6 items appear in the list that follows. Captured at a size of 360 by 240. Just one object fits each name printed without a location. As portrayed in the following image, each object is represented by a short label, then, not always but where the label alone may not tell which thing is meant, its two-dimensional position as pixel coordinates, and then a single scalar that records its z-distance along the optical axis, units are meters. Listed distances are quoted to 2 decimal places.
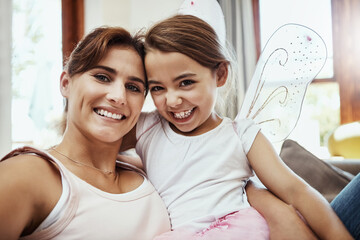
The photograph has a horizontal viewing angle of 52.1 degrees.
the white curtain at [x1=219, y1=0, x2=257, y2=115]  4.84
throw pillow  1.71
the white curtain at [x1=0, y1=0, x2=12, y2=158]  2.65
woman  0.88
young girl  1.11
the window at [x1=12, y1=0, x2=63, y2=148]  3.84
